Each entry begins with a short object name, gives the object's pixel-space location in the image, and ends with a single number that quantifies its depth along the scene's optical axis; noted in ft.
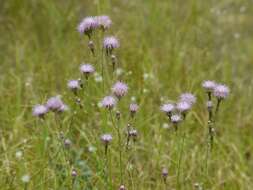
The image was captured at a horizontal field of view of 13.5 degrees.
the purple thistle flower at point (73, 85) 5.35
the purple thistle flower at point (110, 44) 5.36
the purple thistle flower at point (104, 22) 5.40
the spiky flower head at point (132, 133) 5.22
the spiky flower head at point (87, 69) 5.31
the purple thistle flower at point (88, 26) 5.39
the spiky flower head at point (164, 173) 5.22
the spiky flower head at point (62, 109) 5.09
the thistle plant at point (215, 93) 5.27
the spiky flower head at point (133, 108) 5.17
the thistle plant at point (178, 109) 5.20
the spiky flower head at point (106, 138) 5.15
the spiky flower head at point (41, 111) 5.09
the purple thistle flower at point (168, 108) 5.24
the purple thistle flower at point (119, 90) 5.19
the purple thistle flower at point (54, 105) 5.08
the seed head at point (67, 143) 5.42
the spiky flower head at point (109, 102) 5.17
